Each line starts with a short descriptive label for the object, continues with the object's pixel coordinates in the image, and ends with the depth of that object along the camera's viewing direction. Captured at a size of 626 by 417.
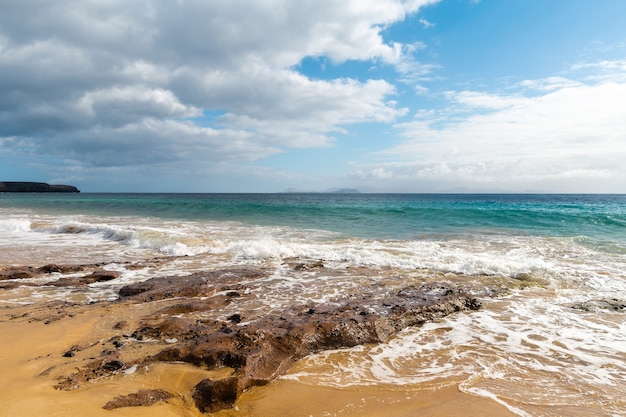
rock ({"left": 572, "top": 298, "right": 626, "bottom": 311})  7.10
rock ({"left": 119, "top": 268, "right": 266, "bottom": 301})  7.45
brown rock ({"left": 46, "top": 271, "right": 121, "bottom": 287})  8.45
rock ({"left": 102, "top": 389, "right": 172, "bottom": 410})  3.58
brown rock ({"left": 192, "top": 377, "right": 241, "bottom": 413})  3.73
